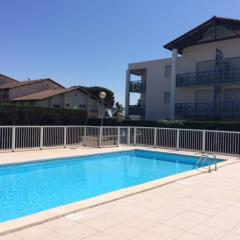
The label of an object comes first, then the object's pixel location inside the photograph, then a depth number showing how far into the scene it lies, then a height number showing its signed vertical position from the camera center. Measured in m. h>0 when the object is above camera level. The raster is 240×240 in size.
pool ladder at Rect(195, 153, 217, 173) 13.00 -1.80
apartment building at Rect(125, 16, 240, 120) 24.11 +3.27
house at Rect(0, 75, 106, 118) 34.12 +2.27
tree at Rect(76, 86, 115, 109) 52.75 +4.03
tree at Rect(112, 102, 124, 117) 50.88 +1.36
